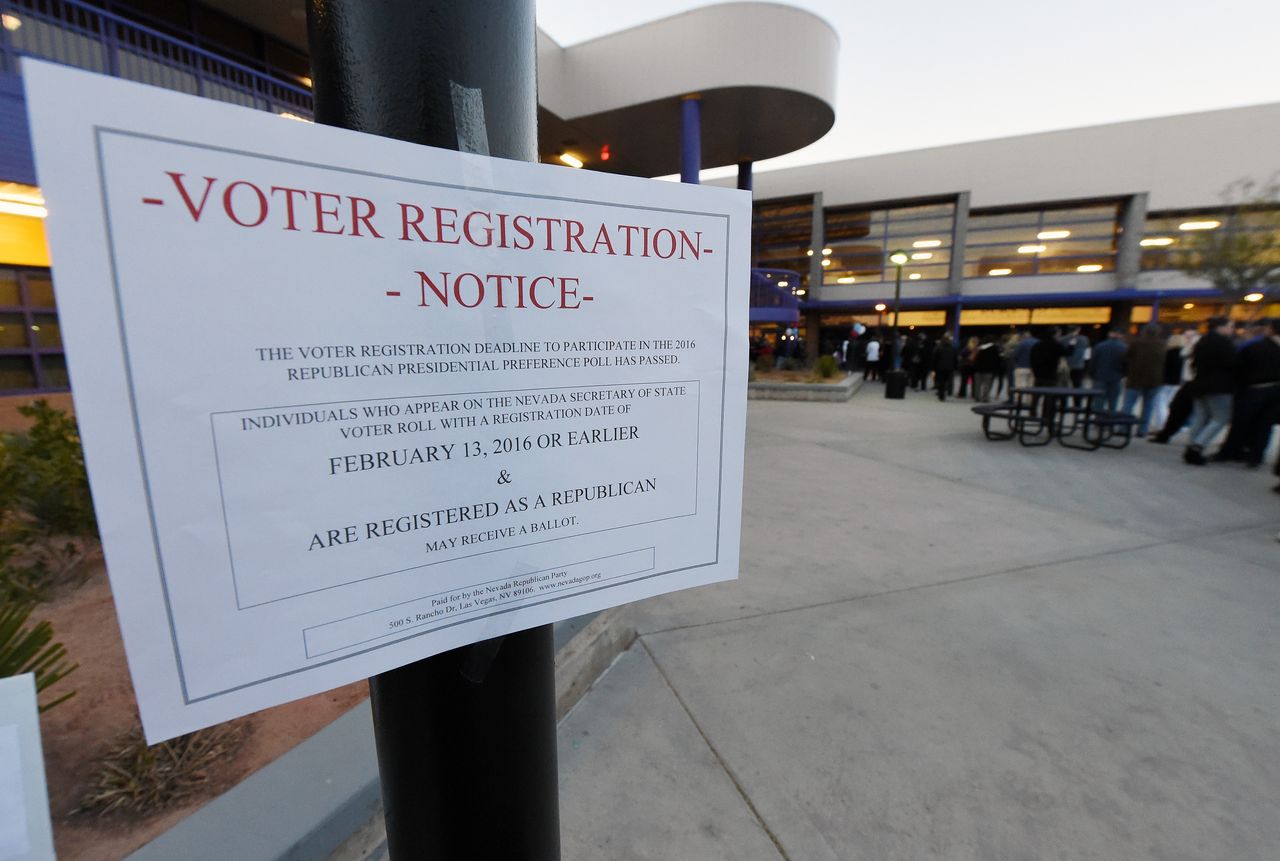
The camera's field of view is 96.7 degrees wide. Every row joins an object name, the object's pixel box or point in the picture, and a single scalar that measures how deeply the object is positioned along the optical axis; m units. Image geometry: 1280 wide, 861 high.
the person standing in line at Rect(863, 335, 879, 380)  19.62
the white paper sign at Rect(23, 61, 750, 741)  0.55
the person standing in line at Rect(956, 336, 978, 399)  14.26
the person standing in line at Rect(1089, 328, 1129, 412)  9.13
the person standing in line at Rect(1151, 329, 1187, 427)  9.62
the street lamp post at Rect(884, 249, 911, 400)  14.06
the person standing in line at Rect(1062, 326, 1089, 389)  12.22
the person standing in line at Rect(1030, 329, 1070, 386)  9.20
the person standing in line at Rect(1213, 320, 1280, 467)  6.57
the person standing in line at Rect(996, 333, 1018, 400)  13.55
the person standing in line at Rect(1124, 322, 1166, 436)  8.22
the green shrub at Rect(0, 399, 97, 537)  3.15
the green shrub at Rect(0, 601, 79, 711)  1.15
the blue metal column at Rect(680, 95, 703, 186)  9.98
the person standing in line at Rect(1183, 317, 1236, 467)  6.75
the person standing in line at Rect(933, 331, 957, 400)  14.23
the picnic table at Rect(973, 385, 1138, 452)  7.50
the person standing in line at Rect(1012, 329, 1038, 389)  13.46
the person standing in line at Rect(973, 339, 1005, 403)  12.84
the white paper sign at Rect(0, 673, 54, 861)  0.62
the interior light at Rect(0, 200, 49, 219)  6.99
